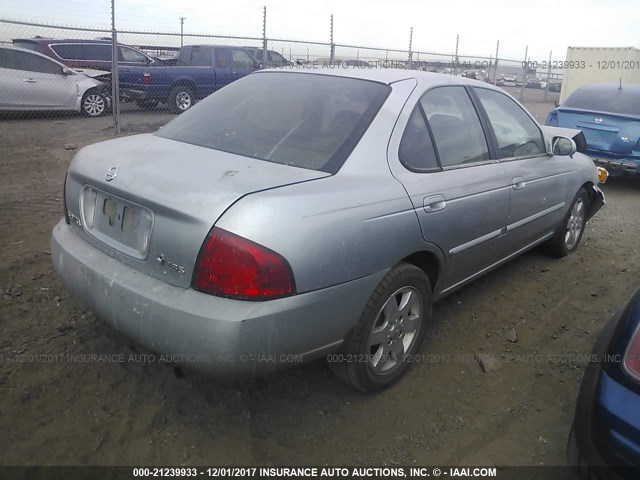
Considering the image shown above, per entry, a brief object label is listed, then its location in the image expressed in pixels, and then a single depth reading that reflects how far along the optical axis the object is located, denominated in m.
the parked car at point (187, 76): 11.79
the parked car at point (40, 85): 10.04
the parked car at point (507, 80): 22.95
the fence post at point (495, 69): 16.90
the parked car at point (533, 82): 29.17
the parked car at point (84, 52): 12.53
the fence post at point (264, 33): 10.49
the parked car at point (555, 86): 26.61
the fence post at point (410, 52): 13.60
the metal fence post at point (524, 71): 17.56
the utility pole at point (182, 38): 10.98
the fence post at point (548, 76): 20.50
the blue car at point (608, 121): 7.27
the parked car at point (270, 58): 13.01
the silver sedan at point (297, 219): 2.04
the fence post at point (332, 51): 11.62
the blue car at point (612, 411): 1.73
